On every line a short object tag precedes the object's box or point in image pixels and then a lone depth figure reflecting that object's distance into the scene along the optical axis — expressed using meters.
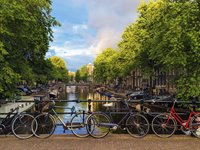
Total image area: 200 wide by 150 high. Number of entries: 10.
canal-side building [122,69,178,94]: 29.28
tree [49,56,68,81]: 81.63
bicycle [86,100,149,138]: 5.95
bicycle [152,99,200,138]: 6.06
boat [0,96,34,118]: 13.65
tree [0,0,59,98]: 8.05
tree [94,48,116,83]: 53.98
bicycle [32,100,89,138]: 5.88
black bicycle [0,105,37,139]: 5.83
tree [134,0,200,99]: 9.03
